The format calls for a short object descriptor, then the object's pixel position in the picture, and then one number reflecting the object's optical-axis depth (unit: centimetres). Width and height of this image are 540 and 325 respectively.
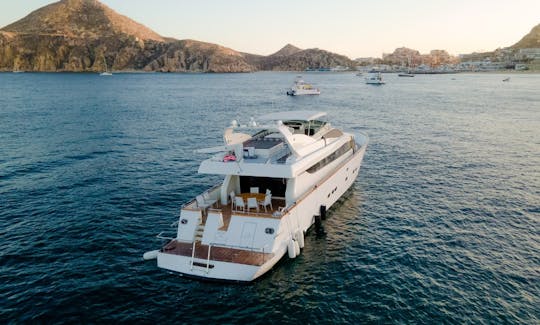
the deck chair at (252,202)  1852
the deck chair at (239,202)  1839
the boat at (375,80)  14899
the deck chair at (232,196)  1944
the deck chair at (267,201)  1890
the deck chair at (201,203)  1914
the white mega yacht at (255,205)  1617
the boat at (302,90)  10500
